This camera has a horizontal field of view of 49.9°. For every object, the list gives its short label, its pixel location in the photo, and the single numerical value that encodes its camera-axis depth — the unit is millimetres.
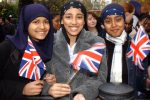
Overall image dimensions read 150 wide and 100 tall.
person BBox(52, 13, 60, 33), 3983
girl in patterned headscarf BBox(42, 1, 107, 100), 1484
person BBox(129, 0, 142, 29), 3388
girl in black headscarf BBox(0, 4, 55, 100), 1576
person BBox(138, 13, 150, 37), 3125
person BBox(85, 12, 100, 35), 3855
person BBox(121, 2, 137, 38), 2966
